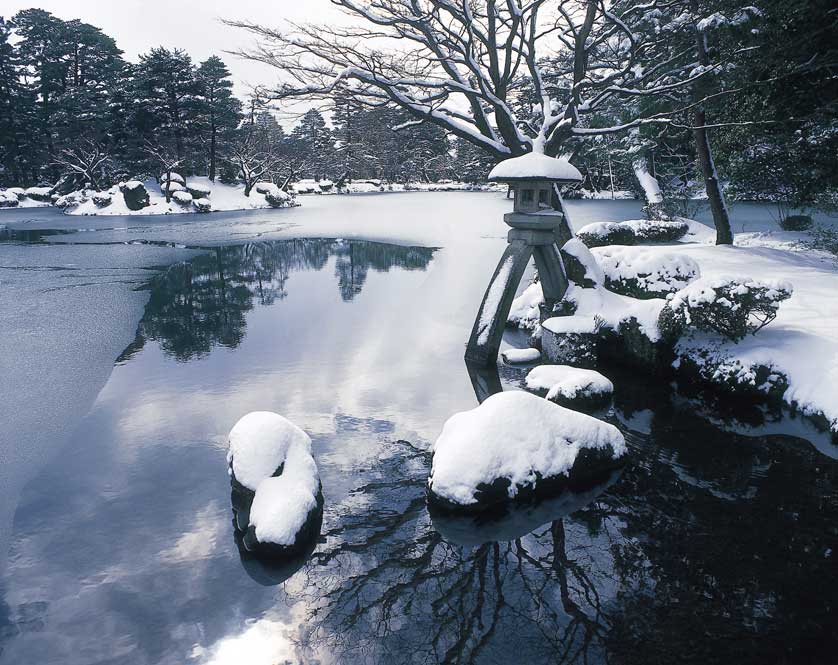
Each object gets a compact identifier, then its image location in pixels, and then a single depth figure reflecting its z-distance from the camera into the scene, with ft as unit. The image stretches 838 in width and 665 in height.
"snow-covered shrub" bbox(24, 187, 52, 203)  149.89
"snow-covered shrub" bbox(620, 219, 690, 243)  53.31
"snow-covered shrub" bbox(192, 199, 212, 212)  134.41
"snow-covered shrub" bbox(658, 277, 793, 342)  26.35
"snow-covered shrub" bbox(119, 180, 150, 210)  127.75
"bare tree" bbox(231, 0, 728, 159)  40.47
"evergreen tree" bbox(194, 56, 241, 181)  147.84
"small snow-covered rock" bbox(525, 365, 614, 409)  26.61
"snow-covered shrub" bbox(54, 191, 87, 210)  132.97
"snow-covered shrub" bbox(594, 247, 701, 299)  33.19
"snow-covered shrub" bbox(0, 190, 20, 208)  142.82
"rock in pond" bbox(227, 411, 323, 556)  16.74
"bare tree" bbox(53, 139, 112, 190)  138.00
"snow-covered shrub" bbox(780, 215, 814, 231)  62.59
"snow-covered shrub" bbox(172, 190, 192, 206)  134.86
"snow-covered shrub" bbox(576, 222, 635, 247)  47.50
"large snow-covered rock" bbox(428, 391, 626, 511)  18.69
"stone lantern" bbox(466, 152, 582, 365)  32.22
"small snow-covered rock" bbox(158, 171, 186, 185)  139.85
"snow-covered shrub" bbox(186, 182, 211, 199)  138.72
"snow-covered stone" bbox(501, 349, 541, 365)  34.04
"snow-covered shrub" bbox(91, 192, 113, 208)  128.57
